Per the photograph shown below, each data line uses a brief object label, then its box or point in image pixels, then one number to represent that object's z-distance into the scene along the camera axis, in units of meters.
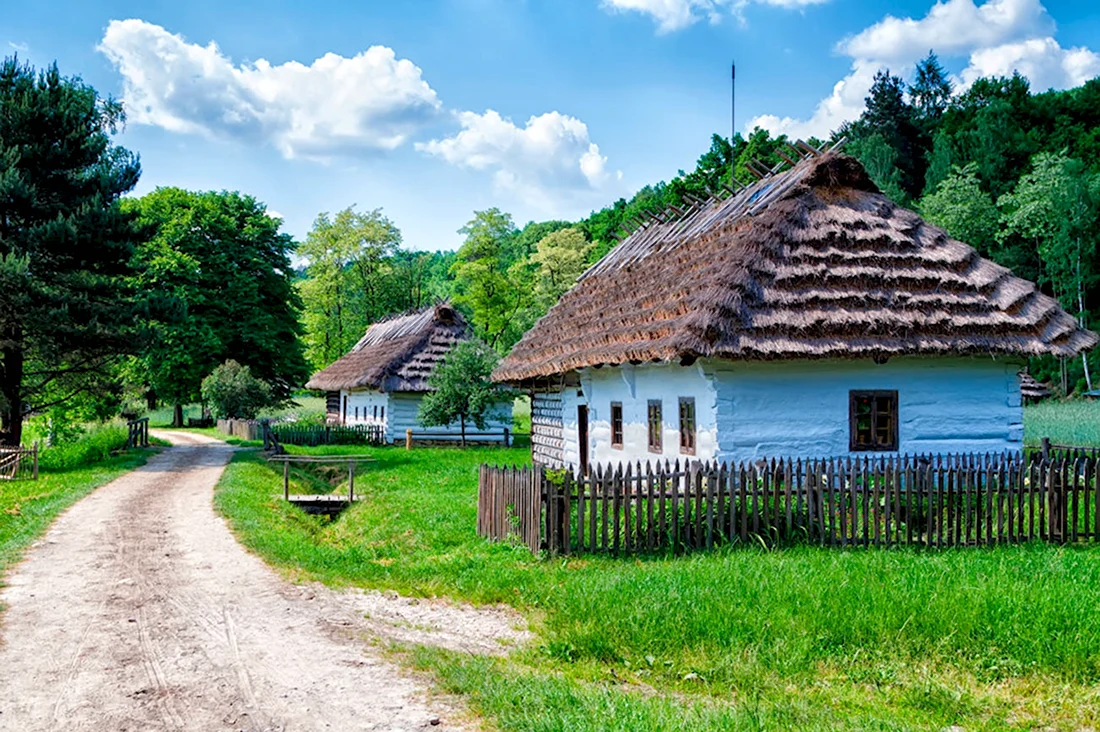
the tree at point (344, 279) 57.41
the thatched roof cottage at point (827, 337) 13.46
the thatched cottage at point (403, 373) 33.94
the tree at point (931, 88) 67.50
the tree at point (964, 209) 48.03
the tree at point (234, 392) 41.00
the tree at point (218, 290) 44.81
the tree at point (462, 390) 29.73
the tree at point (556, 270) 56.73
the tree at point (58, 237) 22.34
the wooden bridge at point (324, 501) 18.69
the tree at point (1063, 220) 44.56
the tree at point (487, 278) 54.06
